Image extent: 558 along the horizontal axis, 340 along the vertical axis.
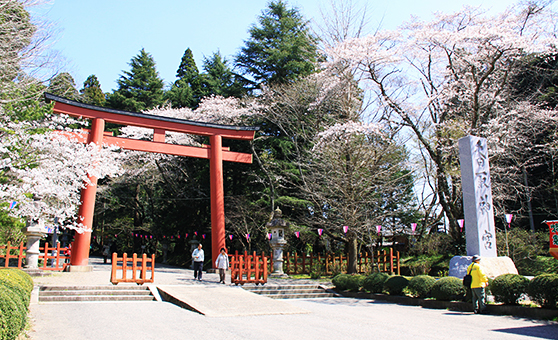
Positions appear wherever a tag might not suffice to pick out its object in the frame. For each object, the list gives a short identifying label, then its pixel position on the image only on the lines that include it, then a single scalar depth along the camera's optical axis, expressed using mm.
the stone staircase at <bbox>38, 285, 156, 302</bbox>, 9659
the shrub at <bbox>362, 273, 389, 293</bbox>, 11656
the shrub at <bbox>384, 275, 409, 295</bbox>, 11070
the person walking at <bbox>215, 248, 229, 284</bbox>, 13258
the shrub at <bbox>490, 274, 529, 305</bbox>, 8148
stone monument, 9891
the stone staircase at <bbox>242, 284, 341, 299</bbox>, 12062
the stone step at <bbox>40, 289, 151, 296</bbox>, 9852
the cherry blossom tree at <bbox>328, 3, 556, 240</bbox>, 11734
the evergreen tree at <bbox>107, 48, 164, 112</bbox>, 32406
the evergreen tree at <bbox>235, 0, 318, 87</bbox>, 23672
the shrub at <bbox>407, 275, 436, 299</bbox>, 10188
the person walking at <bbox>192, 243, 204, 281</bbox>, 14021
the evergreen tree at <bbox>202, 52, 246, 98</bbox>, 27170
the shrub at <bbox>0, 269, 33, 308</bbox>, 5448
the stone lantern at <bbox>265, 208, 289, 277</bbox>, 16984
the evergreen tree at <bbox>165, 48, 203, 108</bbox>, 31531
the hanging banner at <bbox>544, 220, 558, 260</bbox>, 7796
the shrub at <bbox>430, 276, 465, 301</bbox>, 9438
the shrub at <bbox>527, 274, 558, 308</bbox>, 7395
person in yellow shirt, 8357
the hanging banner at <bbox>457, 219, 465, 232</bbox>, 14281
